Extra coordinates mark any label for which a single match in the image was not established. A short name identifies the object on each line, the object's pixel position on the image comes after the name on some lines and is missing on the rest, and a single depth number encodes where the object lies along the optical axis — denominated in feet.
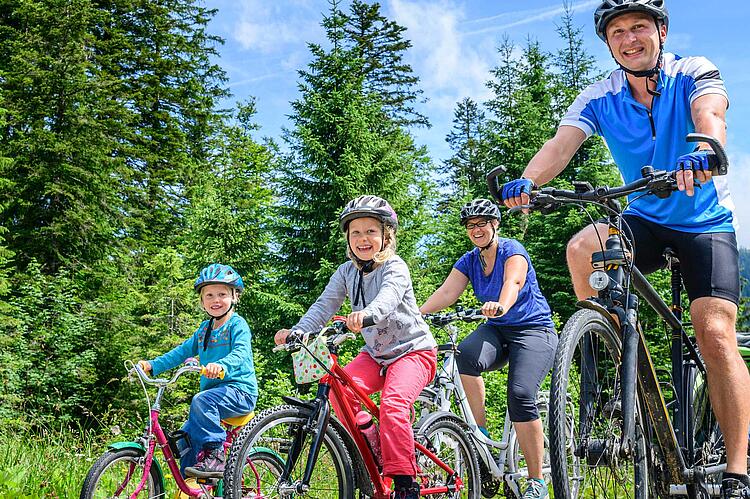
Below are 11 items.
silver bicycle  16.92
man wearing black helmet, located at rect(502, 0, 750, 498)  10.19
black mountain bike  9.16
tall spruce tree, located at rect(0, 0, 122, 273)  68.74
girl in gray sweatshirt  13.91
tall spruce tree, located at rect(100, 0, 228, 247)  86.63
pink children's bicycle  14.06
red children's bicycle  11.93
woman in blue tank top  16.37
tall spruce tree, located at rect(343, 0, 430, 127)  94.94
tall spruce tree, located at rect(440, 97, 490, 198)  86.07
